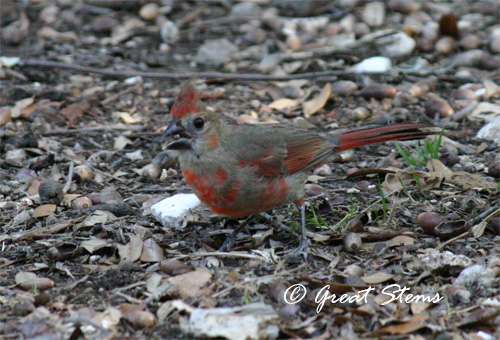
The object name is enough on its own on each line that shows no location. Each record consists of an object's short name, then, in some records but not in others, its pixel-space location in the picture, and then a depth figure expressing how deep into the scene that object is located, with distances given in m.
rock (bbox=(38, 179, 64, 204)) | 8.25
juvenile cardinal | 7.36
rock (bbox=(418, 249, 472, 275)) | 6.61
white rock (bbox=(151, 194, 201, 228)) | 7.94
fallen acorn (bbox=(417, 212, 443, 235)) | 7.46
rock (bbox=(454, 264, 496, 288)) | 6.31
